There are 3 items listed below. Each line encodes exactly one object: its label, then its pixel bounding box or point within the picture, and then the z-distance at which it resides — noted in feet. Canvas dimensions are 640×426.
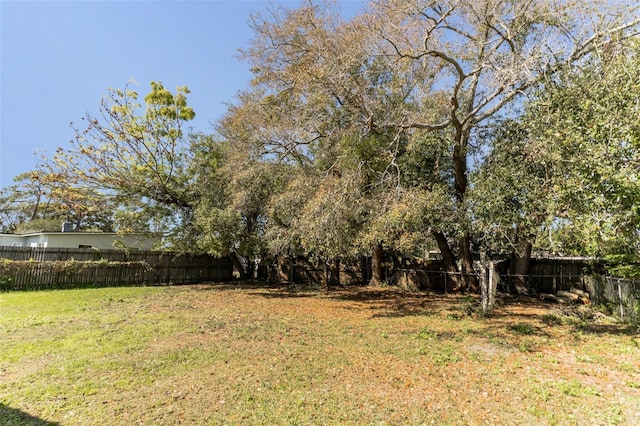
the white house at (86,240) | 58.29
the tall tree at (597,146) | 18.74
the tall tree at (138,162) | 43.55
